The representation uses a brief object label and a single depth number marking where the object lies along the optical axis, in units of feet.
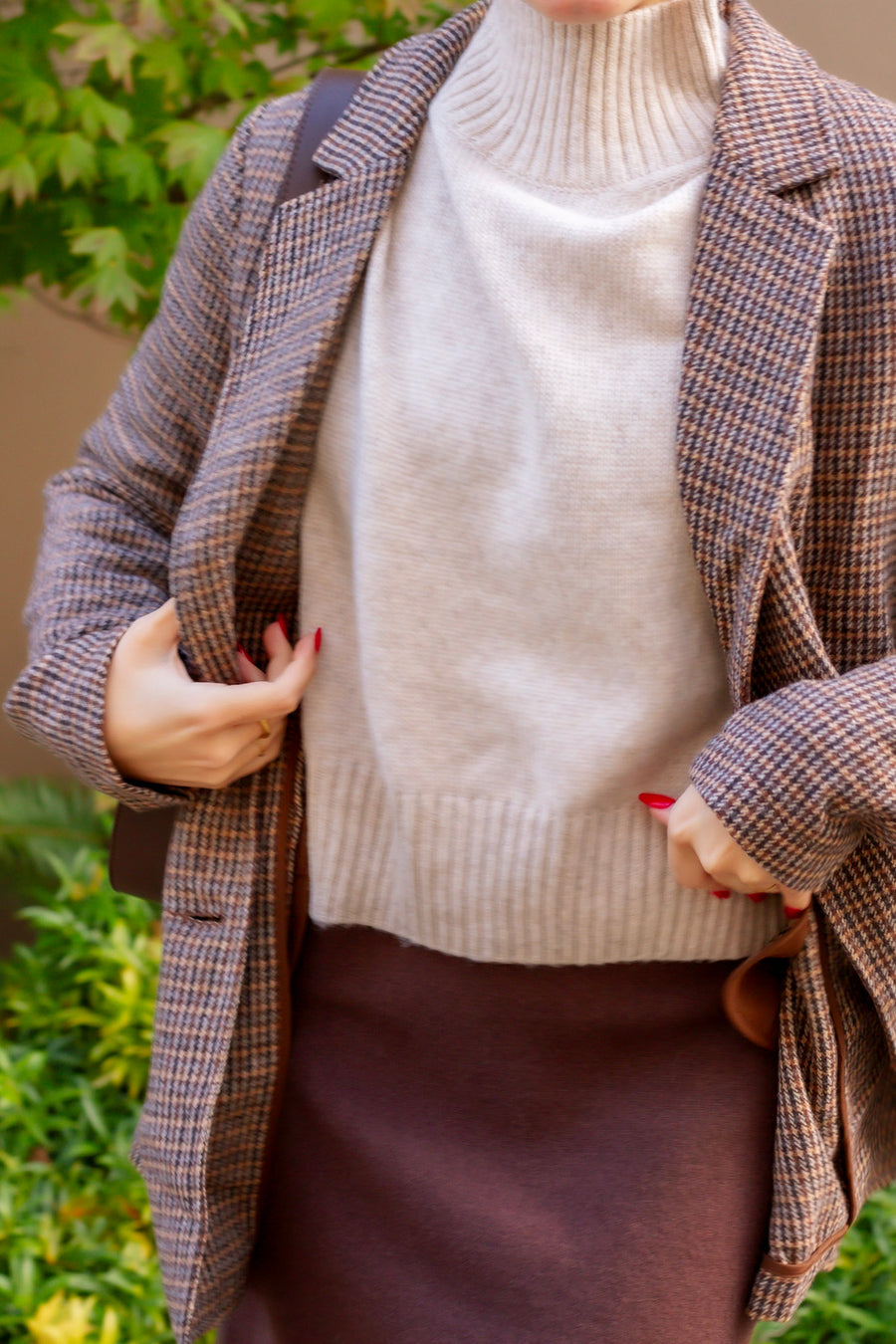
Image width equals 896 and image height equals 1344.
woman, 7.43
